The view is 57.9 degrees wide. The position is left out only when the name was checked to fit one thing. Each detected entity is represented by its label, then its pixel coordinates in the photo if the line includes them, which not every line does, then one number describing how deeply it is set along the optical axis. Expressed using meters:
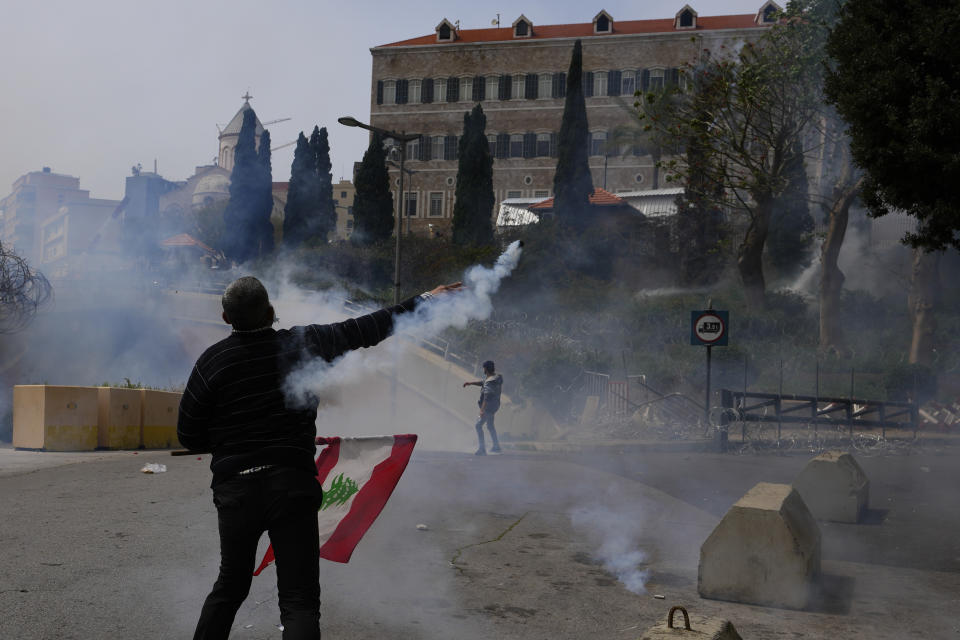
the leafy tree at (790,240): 37.38
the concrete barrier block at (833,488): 9.47
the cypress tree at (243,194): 44.12
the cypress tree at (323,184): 45.62
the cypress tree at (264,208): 42.91
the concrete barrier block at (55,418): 14.65
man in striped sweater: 3.78
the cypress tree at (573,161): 42.25
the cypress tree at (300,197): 43.44
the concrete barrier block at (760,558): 6.02
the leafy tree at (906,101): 9.82
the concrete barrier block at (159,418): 16.19
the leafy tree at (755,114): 24.55
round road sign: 16.73
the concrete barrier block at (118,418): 15.38
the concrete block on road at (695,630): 3.53
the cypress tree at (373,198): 46.28
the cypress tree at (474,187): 43.81
